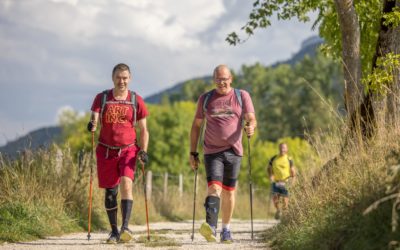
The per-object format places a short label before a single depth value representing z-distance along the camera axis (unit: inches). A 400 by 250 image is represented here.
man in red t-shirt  618.2
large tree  715.2
